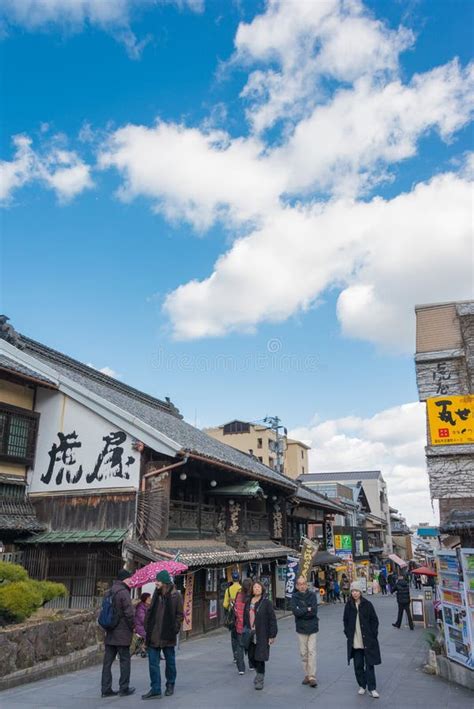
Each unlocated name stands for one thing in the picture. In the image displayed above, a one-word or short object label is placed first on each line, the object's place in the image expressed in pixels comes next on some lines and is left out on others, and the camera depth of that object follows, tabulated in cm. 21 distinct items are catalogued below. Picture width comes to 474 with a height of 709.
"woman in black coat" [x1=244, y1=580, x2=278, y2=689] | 920
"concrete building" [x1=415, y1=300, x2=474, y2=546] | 934
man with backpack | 839
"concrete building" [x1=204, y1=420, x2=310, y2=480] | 7062
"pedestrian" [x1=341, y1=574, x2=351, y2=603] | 3312
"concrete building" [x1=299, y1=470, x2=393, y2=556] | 6456
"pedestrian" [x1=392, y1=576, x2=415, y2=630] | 1761
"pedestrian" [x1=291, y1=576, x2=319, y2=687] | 913
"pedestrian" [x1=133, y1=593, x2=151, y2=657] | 1073
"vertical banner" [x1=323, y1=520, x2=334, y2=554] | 3682
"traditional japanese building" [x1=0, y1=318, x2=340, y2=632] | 1447
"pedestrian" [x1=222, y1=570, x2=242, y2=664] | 1083
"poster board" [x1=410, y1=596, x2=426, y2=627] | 1859
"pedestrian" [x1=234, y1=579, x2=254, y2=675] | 1023
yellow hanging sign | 936
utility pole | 3856
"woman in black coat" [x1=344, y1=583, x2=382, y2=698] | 864
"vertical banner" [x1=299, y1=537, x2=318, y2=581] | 1980
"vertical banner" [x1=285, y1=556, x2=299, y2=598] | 2295
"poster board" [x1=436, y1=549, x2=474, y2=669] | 903
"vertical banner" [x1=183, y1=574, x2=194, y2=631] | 1585
